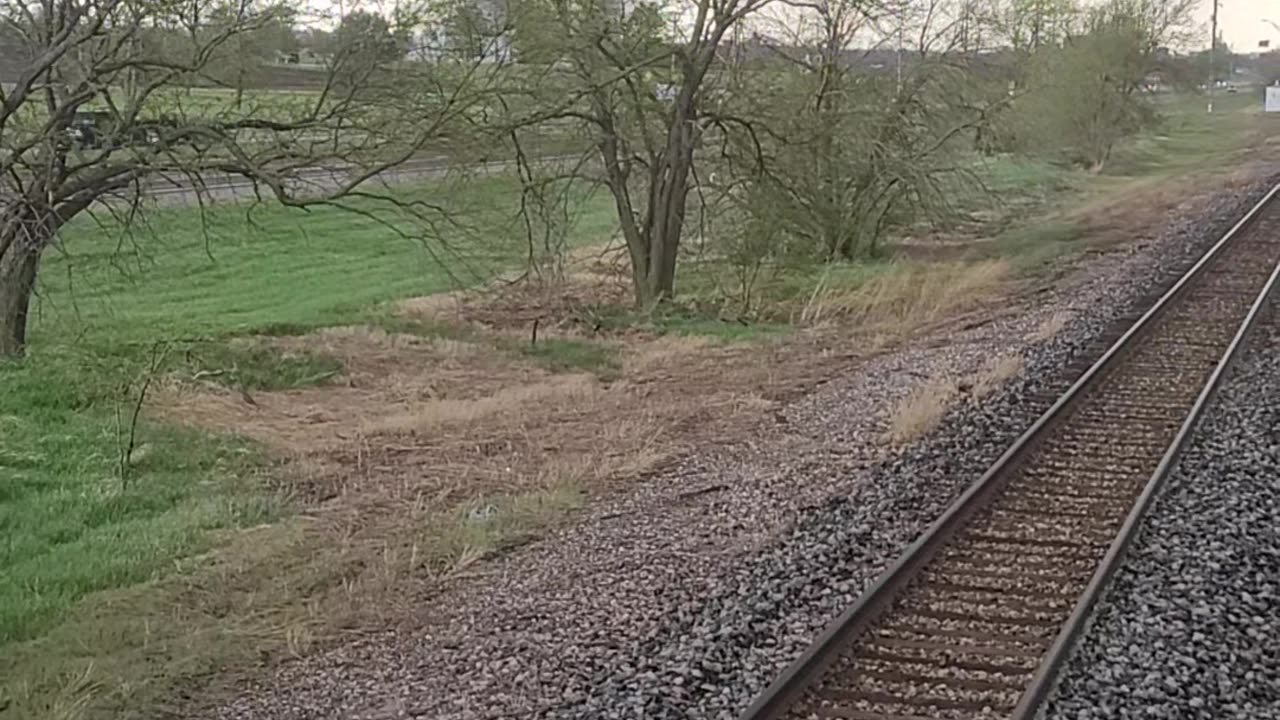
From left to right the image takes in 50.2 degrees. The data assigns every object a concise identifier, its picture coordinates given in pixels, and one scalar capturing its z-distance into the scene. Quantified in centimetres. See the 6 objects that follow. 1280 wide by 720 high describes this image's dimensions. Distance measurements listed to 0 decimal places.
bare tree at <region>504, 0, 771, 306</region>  2281
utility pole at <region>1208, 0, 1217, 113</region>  8049
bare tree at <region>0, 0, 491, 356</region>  1620
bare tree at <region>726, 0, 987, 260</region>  2625
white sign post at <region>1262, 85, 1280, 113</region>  10850
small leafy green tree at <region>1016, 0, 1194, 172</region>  5462
